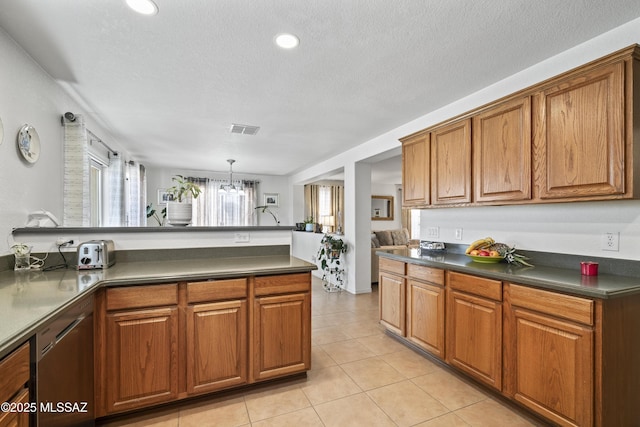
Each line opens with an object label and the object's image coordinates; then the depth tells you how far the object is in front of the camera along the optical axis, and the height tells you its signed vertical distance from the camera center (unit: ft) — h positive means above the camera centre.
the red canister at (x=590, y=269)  6.08 -1.11
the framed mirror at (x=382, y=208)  29.25 +0.54
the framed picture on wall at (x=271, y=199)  26.40 +1.25
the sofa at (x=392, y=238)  21.30 -1.77
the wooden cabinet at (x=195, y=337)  5.79 -2.63
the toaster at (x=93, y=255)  6.53 -0.92
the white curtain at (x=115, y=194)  14.23 +0.91
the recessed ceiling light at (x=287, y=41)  6.48 +3.80
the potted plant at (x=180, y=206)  8.03 +0.19
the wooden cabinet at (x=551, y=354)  5.10 -2.61
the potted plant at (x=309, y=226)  21.63 -0.92
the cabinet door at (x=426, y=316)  8.14 -2.93
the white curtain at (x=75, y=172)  9.32 +1.27
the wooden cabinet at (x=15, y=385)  3.01 -1.83
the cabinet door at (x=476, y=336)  6.62 -2.91
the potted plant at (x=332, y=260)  16.49 -2.76
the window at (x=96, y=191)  13.21 +1.01
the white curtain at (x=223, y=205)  23.67 +0.68
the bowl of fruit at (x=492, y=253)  7.67 -1.03
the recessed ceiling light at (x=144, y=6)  5.43 +3.80
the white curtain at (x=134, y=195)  16.30 +0.99
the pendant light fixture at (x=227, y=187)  22.18 +2.12
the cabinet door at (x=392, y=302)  9.57 -2.95
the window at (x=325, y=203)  28.04 +0.93
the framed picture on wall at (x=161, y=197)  22.69 +1.21
